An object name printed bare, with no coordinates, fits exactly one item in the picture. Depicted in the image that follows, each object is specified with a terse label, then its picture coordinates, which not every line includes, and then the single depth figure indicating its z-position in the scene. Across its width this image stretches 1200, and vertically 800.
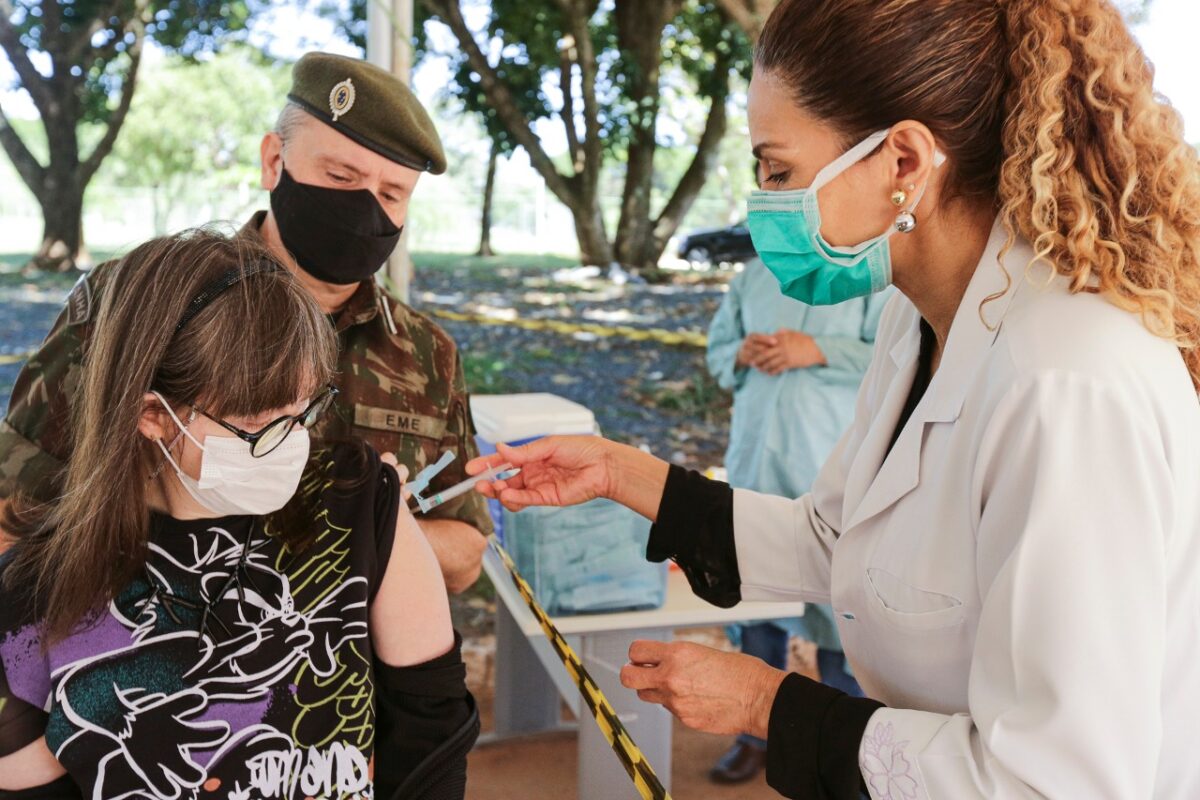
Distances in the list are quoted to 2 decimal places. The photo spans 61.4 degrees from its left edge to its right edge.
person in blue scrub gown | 3.28
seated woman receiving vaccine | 1.22
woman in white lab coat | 0.99
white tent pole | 2.93
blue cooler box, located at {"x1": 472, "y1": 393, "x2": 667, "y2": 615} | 2.38
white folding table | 2.36
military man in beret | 1.78
